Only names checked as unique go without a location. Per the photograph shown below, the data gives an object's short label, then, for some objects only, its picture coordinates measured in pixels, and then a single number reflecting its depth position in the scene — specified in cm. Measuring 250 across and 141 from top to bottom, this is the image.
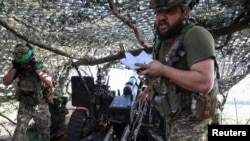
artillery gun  397
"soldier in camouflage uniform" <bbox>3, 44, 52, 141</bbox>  494
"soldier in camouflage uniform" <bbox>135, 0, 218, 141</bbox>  203
